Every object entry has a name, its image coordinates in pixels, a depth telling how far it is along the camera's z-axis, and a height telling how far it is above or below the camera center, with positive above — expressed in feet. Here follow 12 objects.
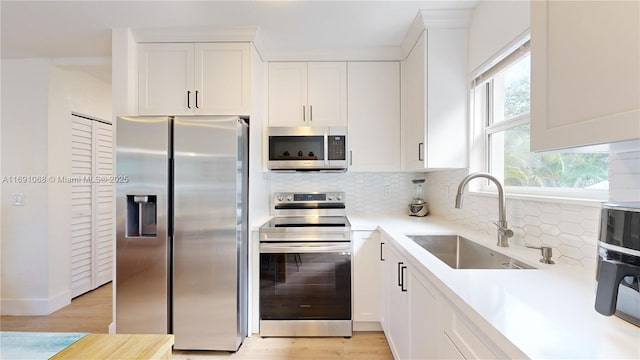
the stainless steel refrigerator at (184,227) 6.59 -1.12
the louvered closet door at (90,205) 9.65 -0.94
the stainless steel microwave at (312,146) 8.16 +0.96
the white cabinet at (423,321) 2.59 -1.84
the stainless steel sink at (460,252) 4.93 -1.43
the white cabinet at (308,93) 8.51 +2.59
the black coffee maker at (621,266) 2.17 -0.66
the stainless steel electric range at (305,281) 7.14 -2.55
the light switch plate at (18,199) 8.71 -0.64
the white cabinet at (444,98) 6.73 +1.95
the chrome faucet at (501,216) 4.79 -0.62
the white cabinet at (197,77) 7.38 +2.66
